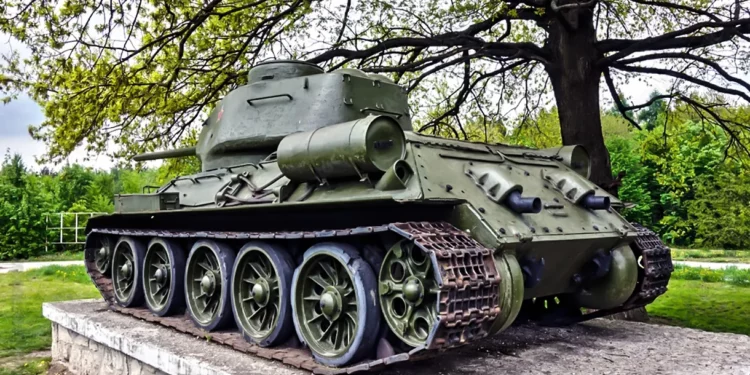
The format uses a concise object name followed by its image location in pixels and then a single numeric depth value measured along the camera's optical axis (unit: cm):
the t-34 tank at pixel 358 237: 521
